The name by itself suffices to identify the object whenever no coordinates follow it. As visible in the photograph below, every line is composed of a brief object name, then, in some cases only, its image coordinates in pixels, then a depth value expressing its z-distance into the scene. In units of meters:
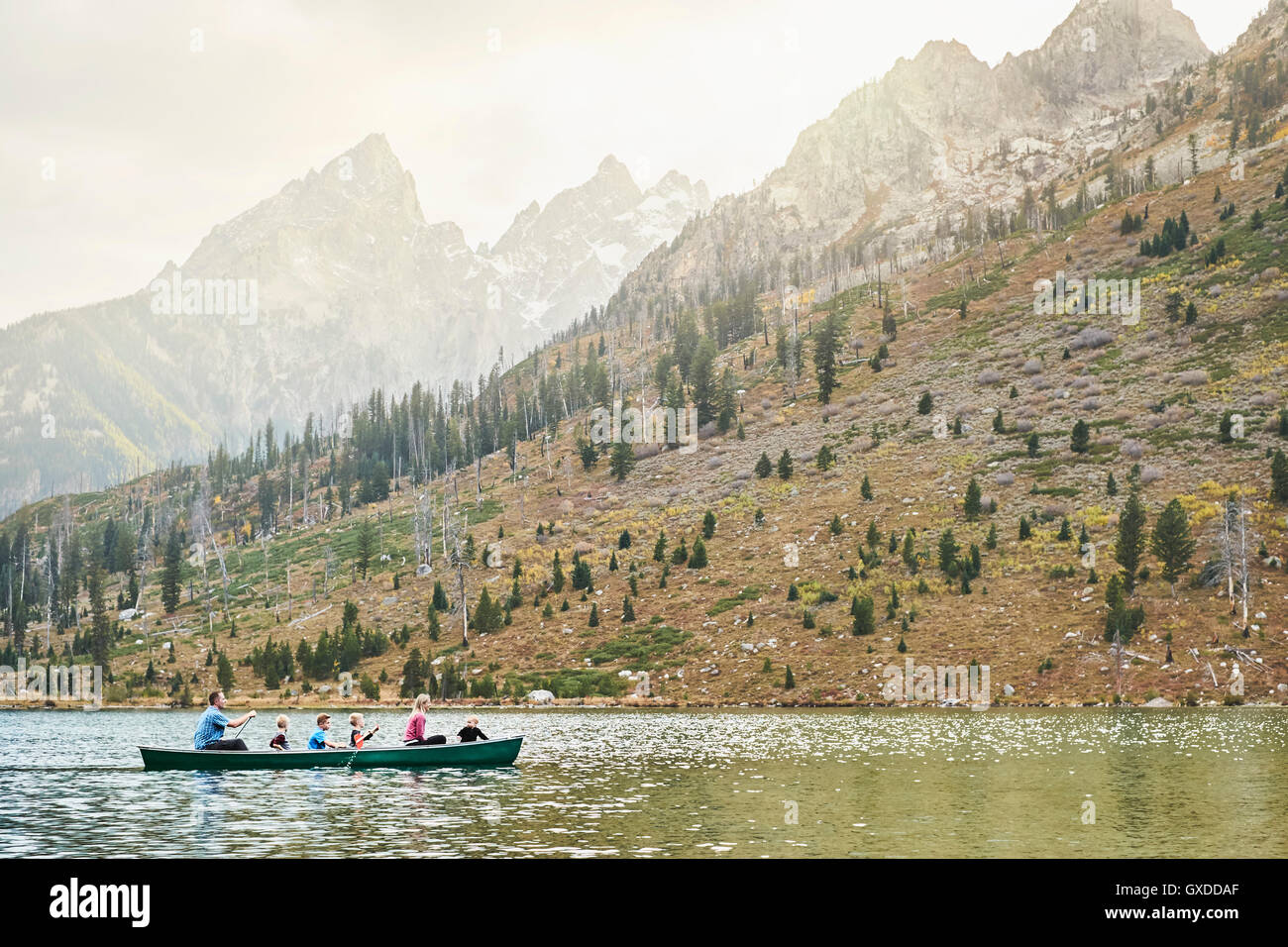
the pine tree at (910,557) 96.50
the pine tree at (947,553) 93.66
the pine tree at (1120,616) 76.94
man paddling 40.59
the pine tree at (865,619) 87.56
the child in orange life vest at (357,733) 40.12
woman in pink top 41.72
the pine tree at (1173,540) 79.81
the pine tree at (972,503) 103.19
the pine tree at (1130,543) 82.06
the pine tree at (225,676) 98.44
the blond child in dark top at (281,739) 40.34
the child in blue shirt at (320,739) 42.11
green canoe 40.22
